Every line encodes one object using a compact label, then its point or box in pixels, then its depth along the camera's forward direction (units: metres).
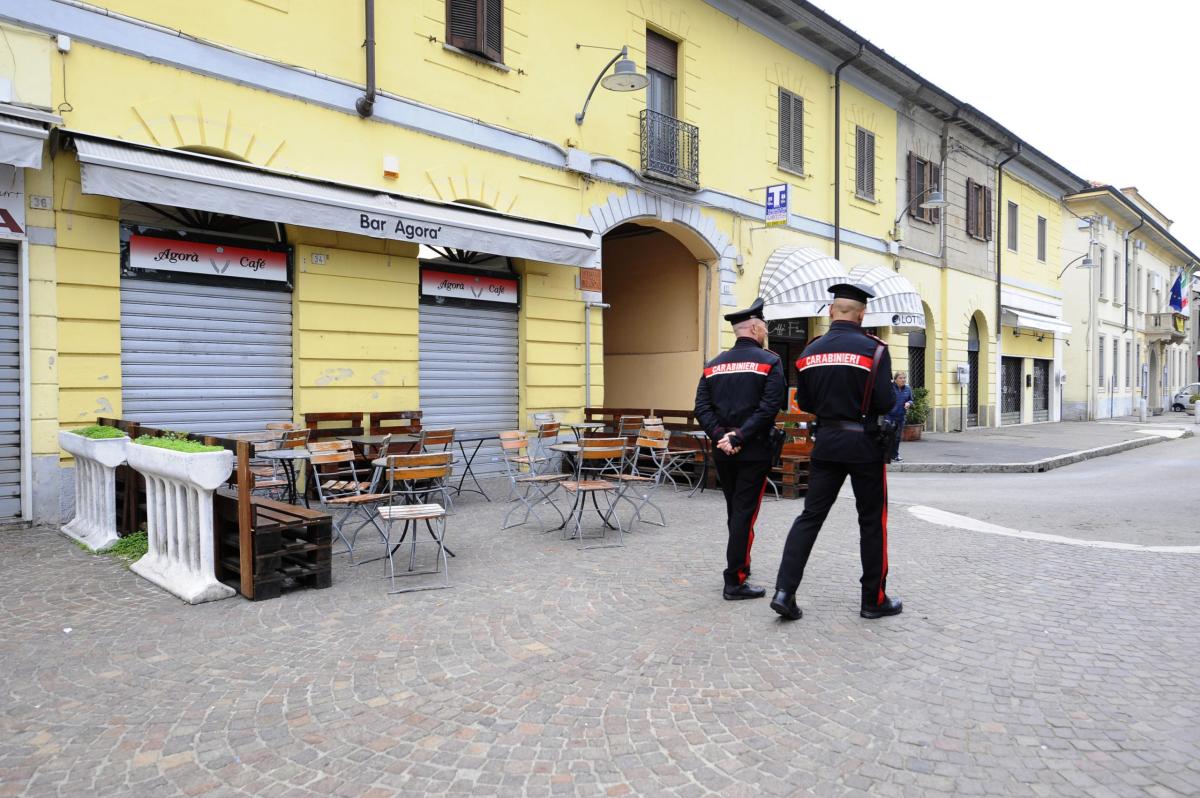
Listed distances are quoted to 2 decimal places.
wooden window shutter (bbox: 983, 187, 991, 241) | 24.09
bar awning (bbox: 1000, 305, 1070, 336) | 25.14
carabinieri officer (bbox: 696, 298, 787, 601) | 5.25
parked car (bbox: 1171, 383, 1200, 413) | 41.63
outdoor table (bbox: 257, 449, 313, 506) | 6.95
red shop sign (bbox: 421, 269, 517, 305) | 11.02
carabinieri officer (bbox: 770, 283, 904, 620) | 4.67
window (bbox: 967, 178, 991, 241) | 23.44
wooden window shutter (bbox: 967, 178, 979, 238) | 23.39
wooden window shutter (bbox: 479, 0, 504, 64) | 11.12
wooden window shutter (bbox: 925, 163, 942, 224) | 21.46
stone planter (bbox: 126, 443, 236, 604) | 5.21
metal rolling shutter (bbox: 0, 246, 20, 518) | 7.41
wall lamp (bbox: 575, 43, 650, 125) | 10.93
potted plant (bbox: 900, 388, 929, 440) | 19.00
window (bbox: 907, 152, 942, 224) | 20.67
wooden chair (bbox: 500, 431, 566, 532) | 7.89
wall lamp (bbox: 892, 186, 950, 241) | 18.84
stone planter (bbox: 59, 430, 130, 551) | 6.59
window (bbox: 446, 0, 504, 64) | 10.82
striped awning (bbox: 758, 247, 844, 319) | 15.31
